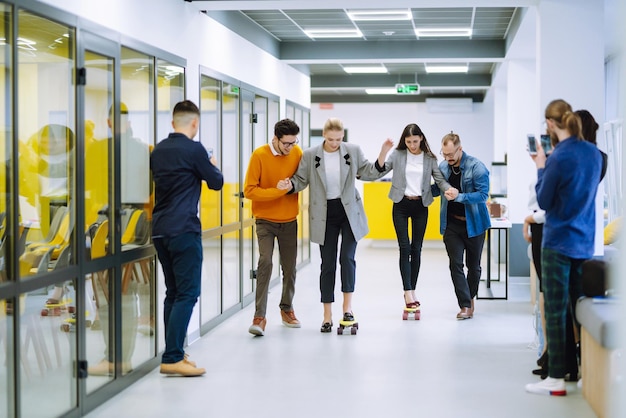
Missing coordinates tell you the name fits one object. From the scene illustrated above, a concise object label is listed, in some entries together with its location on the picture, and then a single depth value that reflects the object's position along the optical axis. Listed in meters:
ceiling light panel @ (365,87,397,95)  15.67
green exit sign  14.25
